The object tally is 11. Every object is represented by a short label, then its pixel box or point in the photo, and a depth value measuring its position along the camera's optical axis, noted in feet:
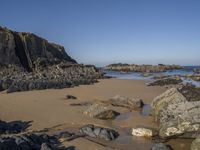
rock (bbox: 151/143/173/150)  15.75
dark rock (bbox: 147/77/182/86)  55.28
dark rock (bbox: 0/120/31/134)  18.09
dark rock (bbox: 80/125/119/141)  17.88
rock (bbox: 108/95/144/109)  28.93
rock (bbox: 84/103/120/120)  23.42
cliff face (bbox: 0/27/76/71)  79.33
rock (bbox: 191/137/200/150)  15.54
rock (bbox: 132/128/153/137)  18.74
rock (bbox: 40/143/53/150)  14.25
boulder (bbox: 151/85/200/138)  18.61
